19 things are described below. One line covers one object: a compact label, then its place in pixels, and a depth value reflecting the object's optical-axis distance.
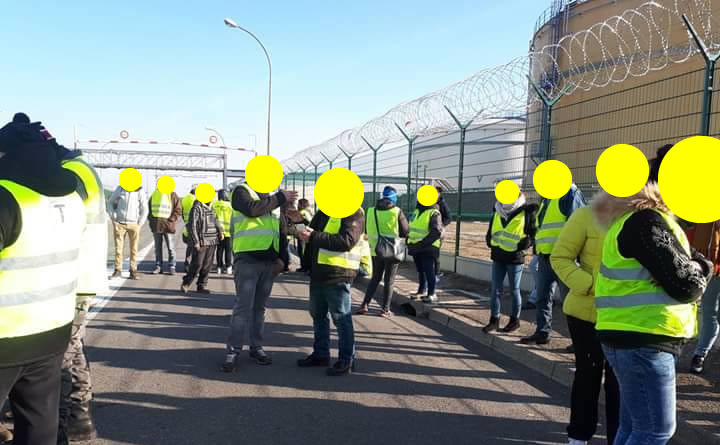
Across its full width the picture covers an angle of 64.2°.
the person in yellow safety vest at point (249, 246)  5.12
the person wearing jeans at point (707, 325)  4.94
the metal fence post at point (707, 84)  5.36
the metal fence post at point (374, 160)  13.45
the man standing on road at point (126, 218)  10.47
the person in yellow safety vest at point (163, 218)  11.14
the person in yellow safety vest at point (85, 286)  3.50
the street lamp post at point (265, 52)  21.41
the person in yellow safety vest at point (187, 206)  10.55
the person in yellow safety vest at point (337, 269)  4.95
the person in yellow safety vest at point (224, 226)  10.31
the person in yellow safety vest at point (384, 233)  7.71
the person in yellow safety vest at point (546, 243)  5.47
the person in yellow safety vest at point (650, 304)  2.44
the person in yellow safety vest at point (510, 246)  6.23
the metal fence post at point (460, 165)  10.06
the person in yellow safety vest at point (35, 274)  2.29
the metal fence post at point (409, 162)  11.81
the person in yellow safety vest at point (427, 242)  8.41
